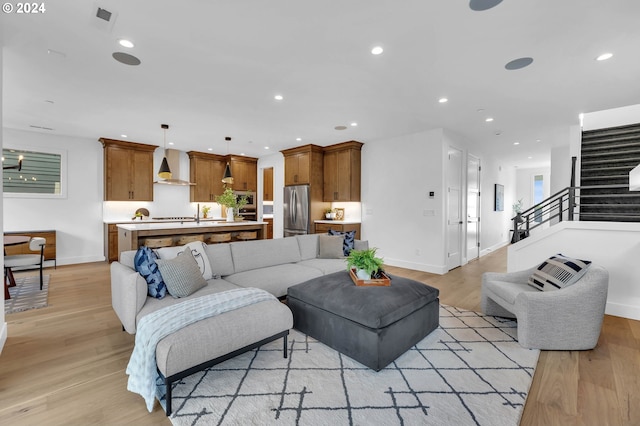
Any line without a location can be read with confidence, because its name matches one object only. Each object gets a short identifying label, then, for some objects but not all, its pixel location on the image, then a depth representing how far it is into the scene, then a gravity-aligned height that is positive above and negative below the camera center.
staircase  4.63 +0.75
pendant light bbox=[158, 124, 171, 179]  5.50 +0.69
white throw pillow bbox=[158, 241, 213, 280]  2.97 -0.50
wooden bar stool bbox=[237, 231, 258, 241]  5.94 -0.59
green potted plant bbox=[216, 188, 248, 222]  5.92 +0.12
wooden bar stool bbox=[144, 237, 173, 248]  4.71 -0.59
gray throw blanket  1.72 -0.77
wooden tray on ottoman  2.70 -0.70
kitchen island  4.50 -0.42
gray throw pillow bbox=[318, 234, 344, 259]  4.25 -0.58
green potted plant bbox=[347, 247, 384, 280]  2.73 -0.53
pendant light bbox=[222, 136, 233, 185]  6.04 +0.69
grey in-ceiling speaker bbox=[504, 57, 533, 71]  2.84 +1.50
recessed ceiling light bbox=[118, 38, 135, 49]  2.55 +1.49
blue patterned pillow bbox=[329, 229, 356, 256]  4.38 -0.51
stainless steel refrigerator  6.76 -0.05
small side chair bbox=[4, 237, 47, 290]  3.74 -0.72
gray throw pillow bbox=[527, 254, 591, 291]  2.66 -0.62
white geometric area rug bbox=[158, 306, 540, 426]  1.70 -1.24
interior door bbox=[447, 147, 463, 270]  5.56 +0.00
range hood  7.42 +1.22
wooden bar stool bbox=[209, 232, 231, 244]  5.43 -0.59
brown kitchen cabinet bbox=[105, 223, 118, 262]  6.21 -0.75
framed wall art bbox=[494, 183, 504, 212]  8.51 +0.36
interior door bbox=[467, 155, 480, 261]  6.50 +0.05
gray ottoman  2.16 -0.91
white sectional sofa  1.73 -0.79
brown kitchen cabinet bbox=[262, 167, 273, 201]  8.94 +0.76
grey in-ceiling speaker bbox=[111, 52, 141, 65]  2.79 +1.50
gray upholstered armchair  2.45 -0.91
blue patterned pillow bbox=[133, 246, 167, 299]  2.46 -0.60
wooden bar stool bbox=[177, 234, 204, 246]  5.14 -0.57
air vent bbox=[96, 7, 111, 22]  2.16 +1.50
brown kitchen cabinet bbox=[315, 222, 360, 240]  6.43 -0.42
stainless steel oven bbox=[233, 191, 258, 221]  8.43 -0.01
